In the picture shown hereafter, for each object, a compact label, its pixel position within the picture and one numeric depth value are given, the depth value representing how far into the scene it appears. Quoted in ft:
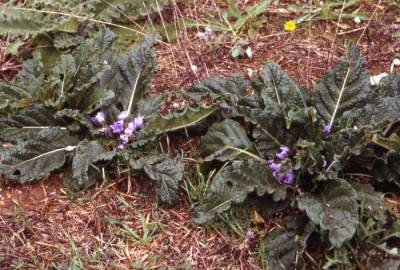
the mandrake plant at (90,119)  10.14
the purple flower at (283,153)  9.90
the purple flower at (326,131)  10.05
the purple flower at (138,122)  10.58
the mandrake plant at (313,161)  8.96
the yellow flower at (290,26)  12.39
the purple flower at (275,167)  9.66
